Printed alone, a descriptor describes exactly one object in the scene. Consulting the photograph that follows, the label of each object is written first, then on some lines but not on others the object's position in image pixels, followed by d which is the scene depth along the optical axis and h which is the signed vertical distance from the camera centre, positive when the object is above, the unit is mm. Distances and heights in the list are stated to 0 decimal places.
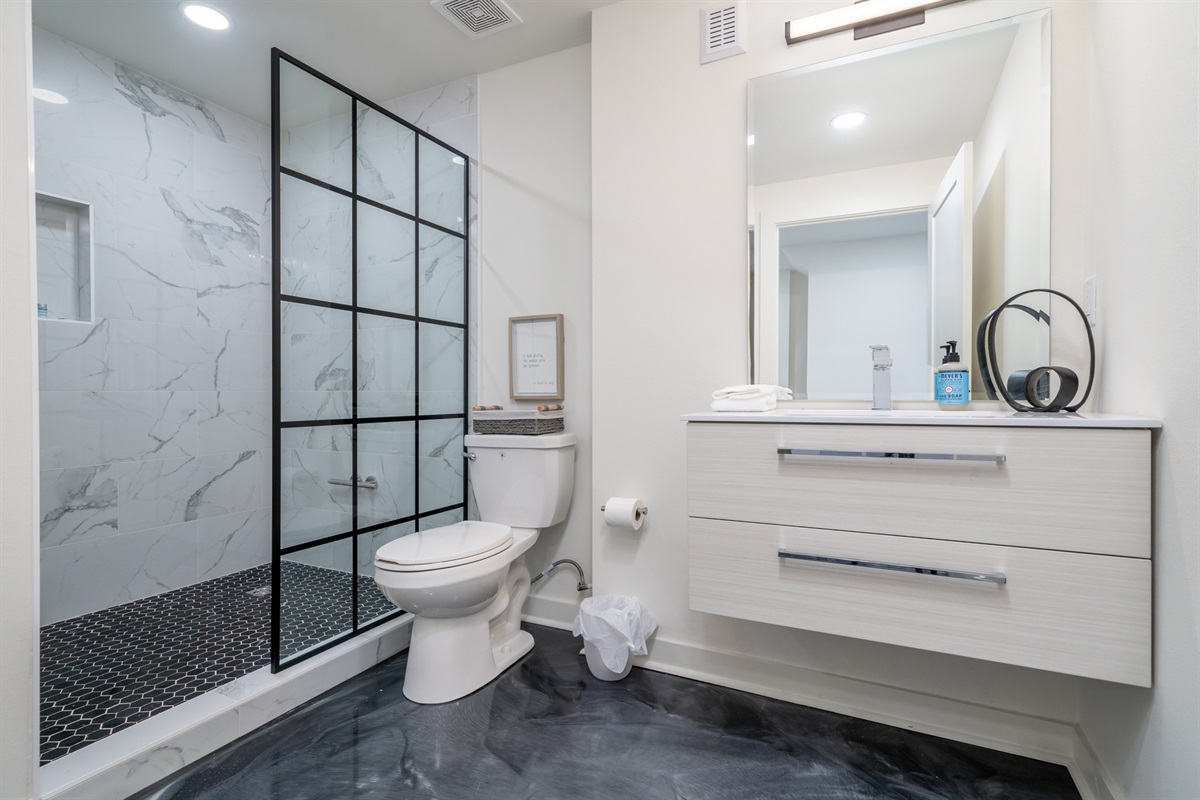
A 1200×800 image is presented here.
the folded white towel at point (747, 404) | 1572 -37
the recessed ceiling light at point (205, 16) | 2004 +1414
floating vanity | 1118 -327
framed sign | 2297 +146
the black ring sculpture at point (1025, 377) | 1295 +34
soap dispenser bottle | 1513 +15
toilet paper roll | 1878 -423
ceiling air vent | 1982 +1410
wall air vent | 1787 +1199
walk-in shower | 1771 +76
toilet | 1661 -556
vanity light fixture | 1599 +1124
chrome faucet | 1601 +34
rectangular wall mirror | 1511 +563
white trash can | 1815 -814
